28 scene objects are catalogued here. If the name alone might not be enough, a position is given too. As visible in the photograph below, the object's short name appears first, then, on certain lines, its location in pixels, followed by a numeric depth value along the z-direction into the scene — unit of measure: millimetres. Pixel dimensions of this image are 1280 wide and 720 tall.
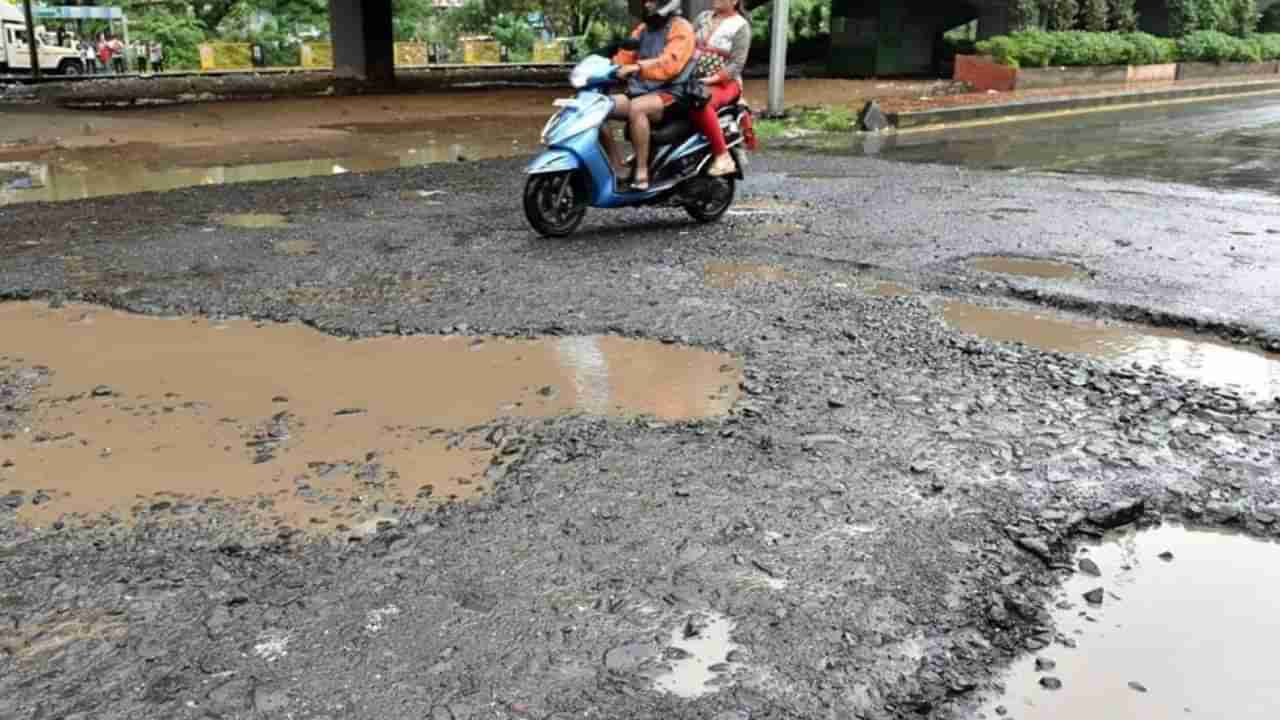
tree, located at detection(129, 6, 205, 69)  40562
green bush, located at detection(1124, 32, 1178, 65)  25094
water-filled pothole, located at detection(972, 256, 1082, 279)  6984
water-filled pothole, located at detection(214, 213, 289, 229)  8383
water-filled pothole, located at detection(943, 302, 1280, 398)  5074
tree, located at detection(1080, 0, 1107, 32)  26031
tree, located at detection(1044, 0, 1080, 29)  25562
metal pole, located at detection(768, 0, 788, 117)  16016
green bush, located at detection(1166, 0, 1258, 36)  30031
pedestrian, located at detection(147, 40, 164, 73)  38031
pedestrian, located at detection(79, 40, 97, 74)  36281
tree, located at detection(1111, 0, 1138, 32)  27141
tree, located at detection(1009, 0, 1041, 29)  25094
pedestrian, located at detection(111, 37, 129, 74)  37406
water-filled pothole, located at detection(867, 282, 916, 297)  6453
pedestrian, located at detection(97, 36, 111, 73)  36875
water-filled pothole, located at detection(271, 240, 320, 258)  7355
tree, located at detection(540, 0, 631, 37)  44594
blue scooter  7547
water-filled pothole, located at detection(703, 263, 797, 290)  6727
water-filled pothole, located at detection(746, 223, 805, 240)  8219
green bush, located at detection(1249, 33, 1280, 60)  30922
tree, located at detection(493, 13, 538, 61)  46250
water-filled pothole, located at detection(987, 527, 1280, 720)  2768
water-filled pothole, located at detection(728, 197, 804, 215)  9250
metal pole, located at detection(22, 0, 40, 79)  29250
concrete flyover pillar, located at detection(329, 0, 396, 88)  27281
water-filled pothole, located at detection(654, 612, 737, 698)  2709
